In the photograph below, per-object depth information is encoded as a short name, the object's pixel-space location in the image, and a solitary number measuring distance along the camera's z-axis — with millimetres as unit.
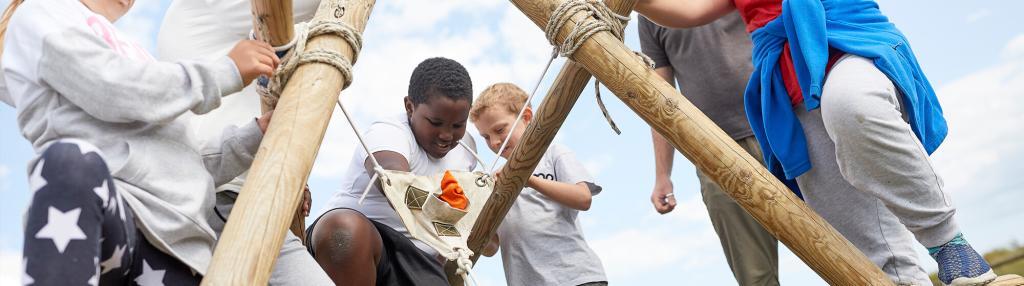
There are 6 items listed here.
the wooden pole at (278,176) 1726
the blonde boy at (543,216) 3398
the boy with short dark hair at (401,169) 2730
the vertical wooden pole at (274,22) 2203
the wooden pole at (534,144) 2992
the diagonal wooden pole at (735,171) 2484
